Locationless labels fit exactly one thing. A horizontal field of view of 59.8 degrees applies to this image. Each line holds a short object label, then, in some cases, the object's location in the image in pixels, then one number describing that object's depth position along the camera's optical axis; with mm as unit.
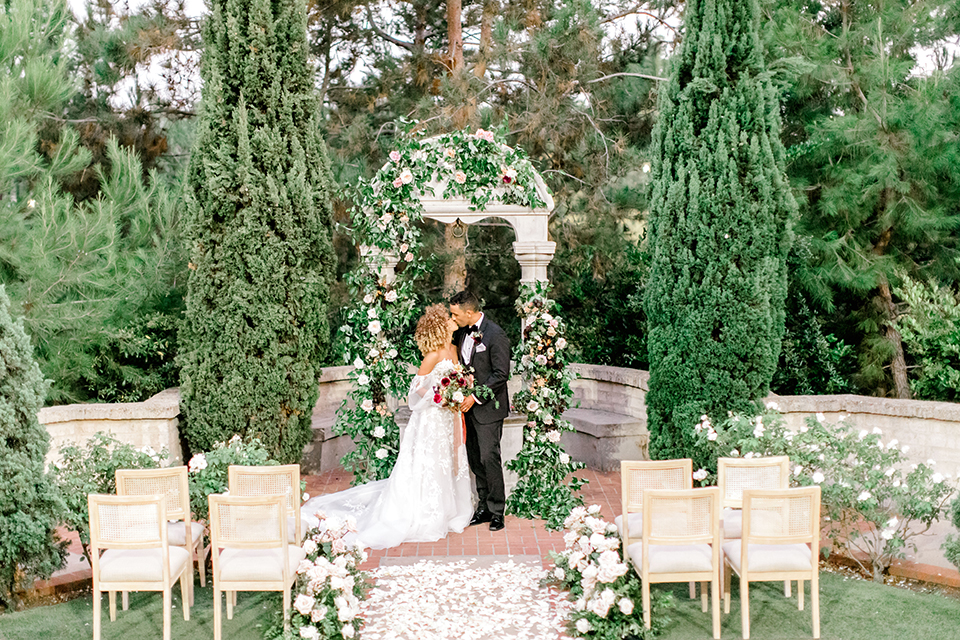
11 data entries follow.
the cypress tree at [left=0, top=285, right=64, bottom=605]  4836
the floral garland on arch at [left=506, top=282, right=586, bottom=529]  7012
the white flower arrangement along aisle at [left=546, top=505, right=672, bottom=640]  4562
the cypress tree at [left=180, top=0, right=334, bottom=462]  7145
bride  6422
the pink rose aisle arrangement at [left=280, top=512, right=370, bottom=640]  4471
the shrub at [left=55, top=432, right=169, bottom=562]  5188
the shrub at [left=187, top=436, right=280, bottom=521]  5574
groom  6633
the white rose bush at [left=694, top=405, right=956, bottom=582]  5293
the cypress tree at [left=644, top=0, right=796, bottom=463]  7152
